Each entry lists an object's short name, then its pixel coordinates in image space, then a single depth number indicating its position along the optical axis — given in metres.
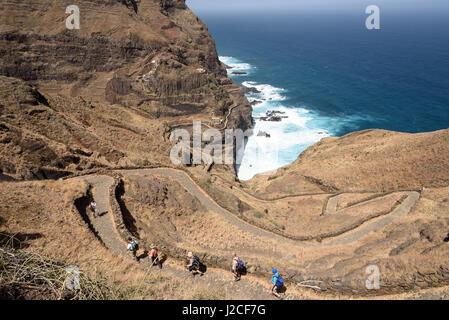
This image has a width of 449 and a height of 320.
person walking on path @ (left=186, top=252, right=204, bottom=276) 12.45
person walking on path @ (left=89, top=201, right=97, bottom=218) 16.02
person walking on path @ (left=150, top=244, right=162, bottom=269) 12.72
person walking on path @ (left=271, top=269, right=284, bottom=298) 11.71
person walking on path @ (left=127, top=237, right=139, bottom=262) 12.97
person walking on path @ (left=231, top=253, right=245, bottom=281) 12.44
